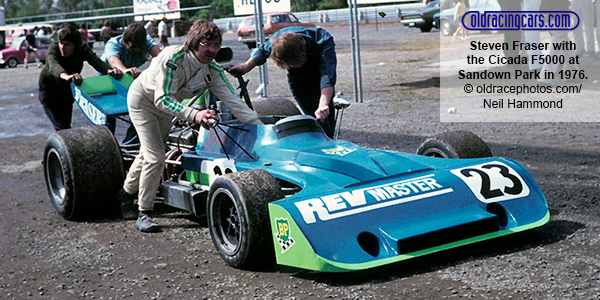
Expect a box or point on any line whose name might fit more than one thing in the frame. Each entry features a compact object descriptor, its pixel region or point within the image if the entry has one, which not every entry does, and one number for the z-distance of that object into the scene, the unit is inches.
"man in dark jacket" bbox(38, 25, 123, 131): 311.7
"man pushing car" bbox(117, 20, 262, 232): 219.6
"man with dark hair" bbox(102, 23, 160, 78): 305.0
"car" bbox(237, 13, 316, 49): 1210.0
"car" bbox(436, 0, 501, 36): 969.2
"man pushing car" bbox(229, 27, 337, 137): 234.7
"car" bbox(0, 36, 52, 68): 1323.8
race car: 175.3
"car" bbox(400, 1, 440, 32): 1208.2
